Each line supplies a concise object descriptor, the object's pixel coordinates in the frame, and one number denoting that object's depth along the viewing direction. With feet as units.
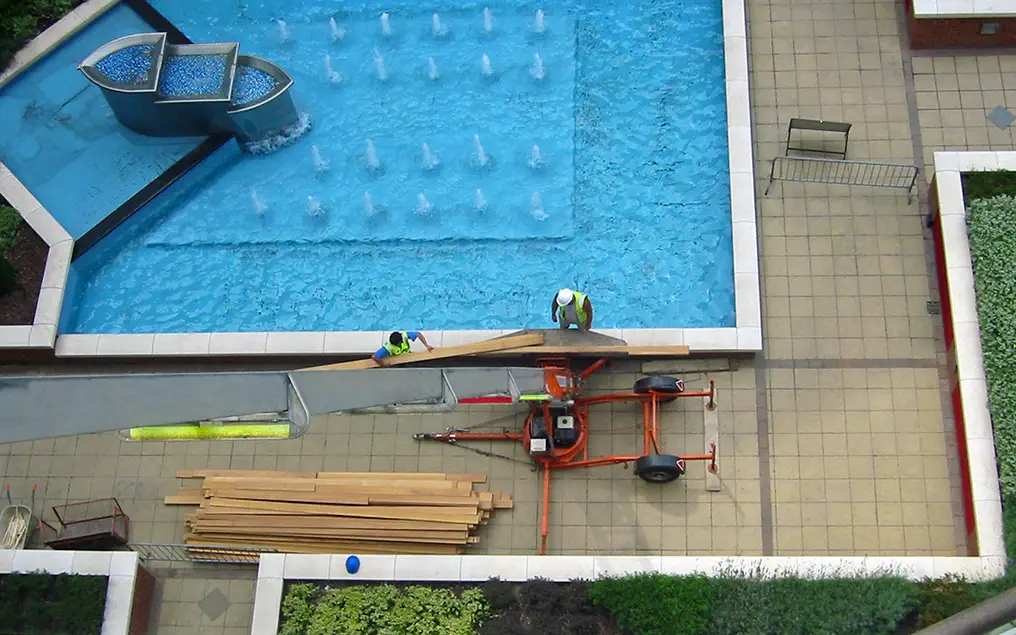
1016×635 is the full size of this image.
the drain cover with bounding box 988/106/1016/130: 67.84
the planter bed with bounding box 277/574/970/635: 51.85
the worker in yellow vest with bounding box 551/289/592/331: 58.29
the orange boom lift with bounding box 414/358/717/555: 57.72
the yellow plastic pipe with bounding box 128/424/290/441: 45.86
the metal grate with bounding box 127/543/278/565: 58.90
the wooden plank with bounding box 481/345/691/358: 59.00
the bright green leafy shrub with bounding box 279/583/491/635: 53.57
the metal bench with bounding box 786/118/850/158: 66.03
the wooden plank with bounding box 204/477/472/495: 59.31
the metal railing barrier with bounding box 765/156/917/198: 67.05
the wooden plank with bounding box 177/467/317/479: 60.54
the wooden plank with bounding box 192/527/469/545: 58.03
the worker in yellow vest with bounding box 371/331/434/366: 58.03
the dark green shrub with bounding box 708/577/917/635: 51.57
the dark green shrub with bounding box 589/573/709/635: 52.19
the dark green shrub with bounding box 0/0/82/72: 75.92
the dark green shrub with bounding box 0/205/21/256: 67.97
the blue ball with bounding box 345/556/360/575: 55.47
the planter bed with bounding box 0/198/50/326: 65.72
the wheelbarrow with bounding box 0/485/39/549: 58.95
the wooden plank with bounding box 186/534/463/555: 58.23
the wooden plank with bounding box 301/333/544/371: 58.39
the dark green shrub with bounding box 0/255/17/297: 65.41
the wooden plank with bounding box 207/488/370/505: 58.95
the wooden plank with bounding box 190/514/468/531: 58.18
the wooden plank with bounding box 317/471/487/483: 59.93
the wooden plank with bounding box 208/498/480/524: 58.29
